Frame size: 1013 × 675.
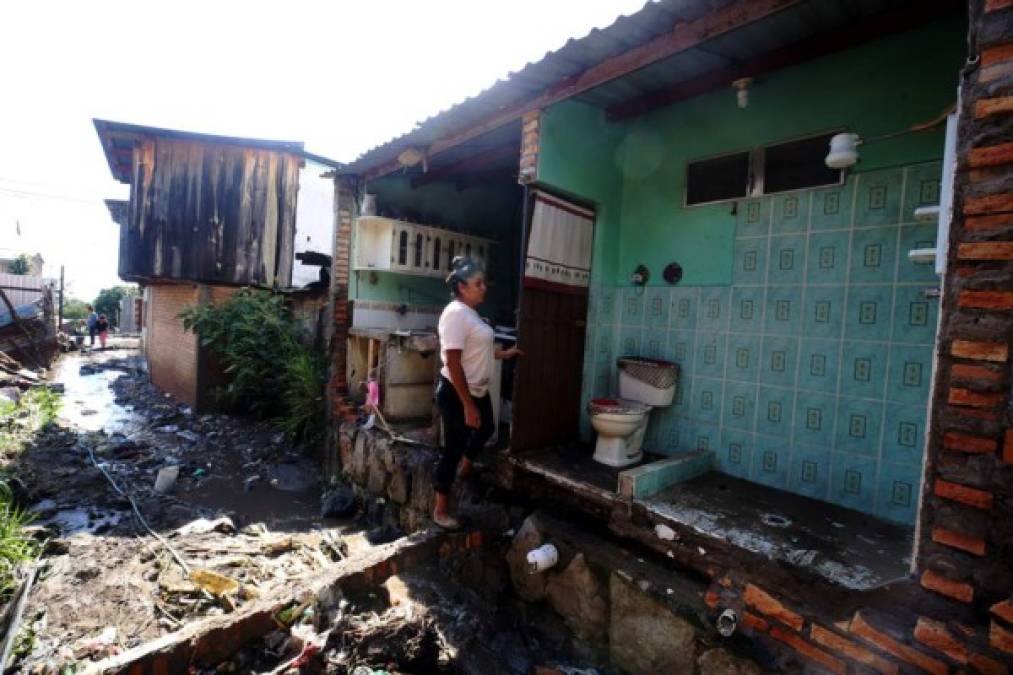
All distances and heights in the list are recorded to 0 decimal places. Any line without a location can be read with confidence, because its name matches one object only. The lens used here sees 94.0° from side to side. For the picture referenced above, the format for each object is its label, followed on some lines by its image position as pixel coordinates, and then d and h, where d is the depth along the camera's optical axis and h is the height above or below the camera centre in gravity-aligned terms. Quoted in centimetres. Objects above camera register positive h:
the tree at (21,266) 2517 +134
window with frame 393 +152
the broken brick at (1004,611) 180 -96
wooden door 442 -39
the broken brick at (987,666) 182 -120
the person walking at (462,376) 359 -43
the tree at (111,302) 2602 -28
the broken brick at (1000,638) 180 -107
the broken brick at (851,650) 214 -144
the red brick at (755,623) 263 -159
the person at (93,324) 1871 -115
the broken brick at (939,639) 192 -119
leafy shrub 739 -90
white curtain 433 +80
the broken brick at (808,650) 232 -157
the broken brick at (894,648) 199 -132
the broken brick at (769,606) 250 -145
